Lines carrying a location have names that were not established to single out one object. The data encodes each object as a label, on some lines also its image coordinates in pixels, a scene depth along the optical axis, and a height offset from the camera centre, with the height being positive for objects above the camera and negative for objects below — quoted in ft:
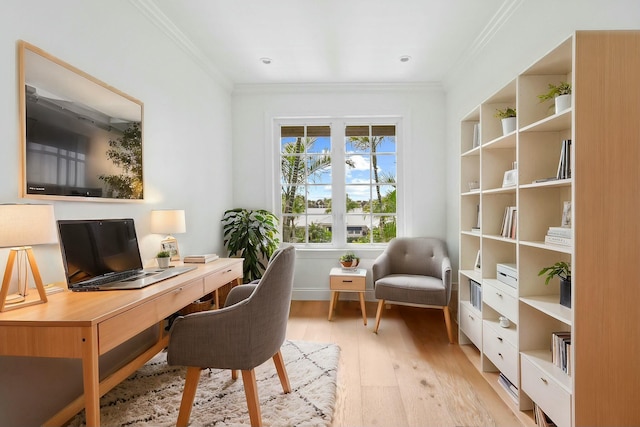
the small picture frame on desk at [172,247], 8.73 -0.96
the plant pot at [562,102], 5.46 +1.69
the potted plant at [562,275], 5.56 -1.18
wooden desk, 4.10 -1.48
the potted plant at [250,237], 12.12 -1.01
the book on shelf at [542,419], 5.81 -3.60
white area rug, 6.04 -3.67
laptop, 5.74 -0.90
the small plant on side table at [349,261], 12.32 -1.87
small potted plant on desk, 7.93 -1.15
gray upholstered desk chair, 5.41 -2.04
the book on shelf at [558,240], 5.26 -0.52
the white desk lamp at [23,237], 4.21 -0.35
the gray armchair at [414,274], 9.86 -2.18
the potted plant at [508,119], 7.16 +1.85
